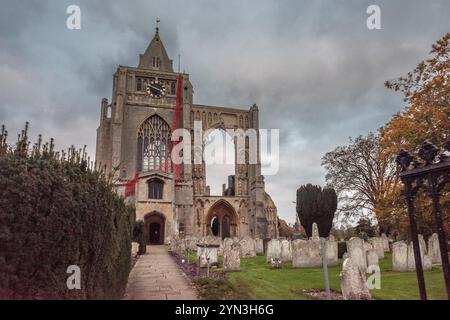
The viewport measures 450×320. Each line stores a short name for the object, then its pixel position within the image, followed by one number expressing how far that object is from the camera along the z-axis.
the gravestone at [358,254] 9.77
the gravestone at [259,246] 20.56
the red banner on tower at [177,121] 34.42
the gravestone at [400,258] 9.99
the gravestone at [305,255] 11.23
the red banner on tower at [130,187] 29.73
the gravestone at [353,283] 5.34
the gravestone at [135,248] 14.34
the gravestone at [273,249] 13.88
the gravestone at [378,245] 14.85
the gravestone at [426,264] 10.16
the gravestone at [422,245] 10.66
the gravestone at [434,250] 12.55
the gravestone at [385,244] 18.09
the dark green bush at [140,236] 17.53
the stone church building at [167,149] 32.79
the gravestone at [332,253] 11.90
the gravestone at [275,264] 11.11
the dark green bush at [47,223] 2.48
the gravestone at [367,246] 12.19
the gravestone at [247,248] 17.25
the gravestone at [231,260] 10.38
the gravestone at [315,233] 12.91
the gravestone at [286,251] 14.16
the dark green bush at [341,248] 16.70
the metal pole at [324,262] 4.35
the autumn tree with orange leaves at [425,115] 9.65
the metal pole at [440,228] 3.90
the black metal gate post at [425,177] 3.97
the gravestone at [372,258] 10.00
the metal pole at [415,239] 4.20
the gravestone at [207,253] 10.87
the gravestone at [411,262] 9.89
